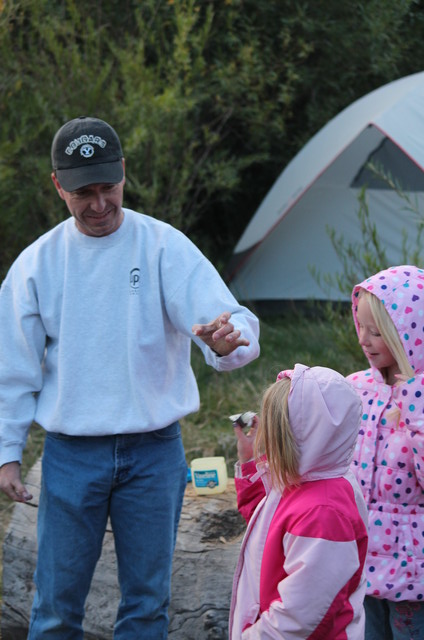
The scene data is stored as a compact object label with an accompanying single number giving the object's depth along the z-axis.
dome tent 7.08
